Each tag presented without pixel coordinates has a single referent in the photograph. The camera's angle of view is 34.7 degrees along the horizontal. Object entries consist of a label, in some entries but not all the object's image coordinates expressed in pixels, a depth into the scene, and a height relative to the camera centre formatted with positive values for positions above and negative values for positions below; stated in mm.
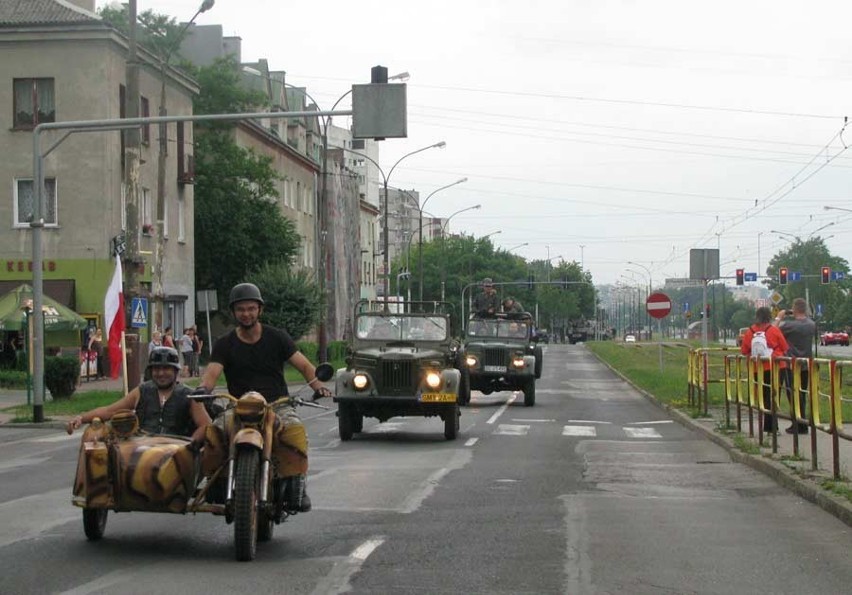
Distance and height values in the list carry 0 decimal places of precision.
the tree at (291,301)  53219 +1796
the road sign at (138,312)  30875 +850
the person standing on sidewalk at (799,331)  19797 +100
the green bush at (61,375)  28359 -512
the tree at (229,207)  61281 +6390
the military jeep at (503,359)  31547 -371
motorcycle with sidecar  8734 -790
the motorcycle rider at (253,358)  9703 -74
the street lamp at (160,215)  42594 +4160
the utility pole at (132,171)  28703 +3993
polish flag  27438 +680
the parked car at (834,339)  101438 -142
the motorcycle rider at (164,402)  9695 -381
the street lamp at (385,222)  62194 +5826
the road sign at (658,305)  35781 +934
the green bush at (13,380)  35938 -754
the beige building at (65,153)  43062 +6259
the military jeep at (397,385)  19969 -592
